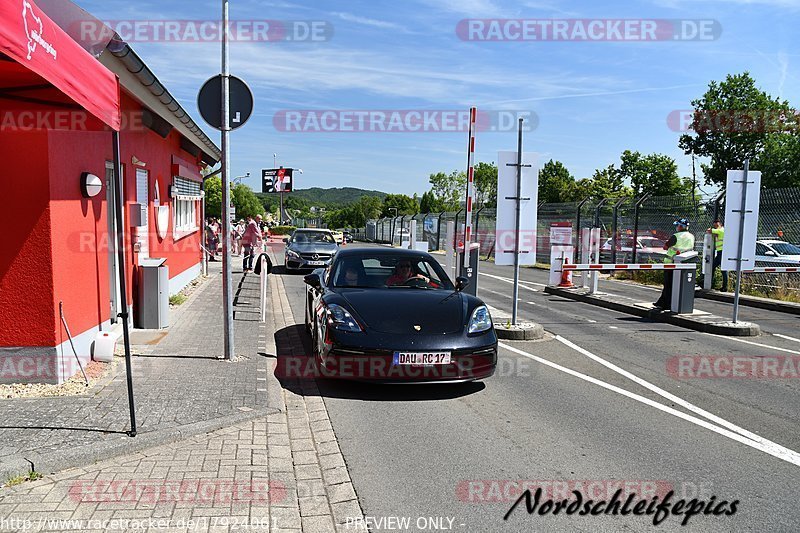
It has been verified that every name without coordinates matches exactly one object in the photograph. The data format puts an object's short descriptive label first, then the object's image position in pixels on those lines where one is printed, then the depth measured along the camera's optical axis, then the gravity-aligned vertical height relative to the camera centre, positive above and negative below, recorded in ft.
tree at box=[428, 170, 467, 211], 352.08 +14.83
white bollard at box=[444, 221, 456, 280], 38.01 -2.28
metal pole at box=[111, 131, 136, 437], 14.94 -1.89
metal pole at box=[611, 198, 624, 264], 73.87 -2.13
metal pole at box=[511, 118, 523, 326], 30.52 -0.08
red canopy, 10.82 +2.96
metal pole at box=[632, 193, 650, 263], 69.67 +0.02
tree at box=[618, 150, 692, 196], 216.74 +15.06
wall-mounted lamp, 21.52 +0.78
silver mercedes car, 67.67 -4.18
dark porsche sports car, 19.19 -3.80
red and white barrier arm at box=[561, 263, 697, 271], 37.14 -3.13
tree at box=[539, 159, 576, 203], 246.27 +13.32
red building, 13.03 +0.47
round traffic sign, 23.32 +4.01
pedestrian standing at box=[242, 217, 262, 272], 70.33 -3.65
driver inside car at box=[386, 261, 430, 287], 25.02 -2.49
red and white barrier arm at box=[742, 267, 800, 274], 44.39 -3.60
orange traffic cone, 54.39 -5.58
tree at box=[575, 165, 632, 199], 228.02 +11.18
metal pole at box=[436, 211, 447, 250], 125.59 -3.77
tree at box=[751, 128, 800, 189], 170.60 +15.55
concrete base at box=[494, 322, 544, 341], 30.99 -5.79
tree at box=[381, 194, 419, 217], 368.48 +5.19
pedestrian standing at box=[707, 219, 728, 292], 51.75 -1.85
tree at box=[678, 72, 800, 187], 175.73 +26.20
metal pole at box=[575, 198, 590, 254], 81.47 -0.95
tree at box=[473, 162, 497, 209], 329.72 +16.03
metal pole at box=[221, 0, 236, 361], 23.36 -0.24
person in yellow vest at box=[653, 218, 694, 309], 38.63 -1.96
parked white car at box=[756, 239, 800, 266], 60.75 -3.40
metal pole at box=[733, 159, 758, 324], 33.37 -1.43
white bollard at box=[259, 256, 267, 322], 34.63 -4.24
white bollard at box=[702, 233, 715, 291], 51.93 -3.61
